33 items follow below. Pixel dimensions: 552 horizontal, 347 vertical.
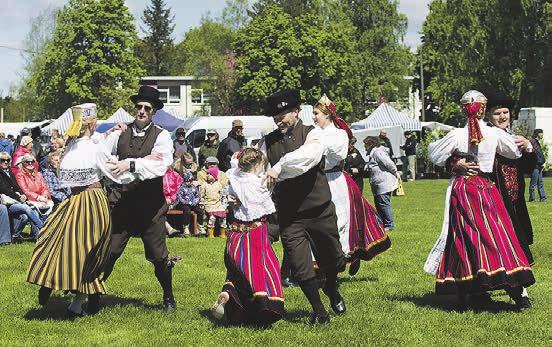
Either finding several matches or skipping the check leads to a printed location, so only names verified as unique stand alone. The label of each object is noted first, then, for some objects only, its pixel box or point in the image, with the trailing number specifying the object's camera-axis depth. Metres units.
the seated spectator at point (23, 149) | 14.61
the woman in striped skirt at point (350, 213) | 8.79
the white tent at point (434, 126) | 39.99
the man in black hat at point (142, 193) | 7.70
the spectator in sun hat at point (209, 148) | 17.55
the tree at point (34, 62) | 67.06
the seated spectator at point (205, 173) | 15.69
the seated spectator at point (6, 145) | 21.97
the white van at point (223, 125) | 31.56
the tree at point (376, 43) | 66.19
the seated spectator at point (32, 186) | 14.31
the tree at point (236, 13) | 72.31
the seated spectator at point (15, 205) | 13.86
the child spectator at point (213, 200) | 15.18
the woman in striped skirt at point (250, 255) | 7.13
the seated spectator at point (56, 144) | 14.41
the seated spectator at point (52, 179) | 14.53
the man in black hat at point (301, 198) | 7.21
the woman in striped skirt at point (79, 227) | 7.46
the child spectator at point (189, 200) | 15.33
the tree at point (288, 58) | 55.03
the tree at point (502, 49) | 44.31
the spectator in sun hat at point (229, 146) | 16.44
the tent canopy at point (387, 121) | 37.00
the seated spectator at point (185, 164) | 15.83
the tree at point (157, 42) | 85.88
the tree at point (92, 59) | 54.62
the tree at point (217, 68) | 60.78
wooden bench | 15.28
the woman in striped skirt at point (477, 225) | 7.56
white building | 76.33
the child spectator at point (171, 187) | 14.72
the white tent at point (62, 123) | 29.98
